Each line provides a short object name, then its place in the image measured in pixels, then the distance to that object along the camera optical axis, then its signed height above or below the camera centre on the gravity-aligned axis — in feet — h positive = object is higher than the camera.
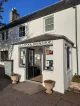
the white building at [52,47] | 16.28 +1.75
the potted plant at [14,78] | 20.34 -6.28
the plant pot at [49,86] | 15.63 -6.42
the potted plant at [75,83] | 16.35 -6.20
